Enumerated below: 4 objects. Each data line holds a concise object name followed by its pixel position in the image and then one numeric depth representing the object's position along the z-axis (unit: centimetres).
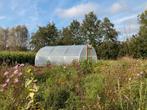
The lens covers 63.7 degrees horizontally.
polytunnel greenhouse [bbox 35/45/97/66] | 811
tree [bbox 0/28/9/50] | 2113
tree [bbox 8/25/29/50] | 2078
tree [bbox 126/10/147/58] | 1163
